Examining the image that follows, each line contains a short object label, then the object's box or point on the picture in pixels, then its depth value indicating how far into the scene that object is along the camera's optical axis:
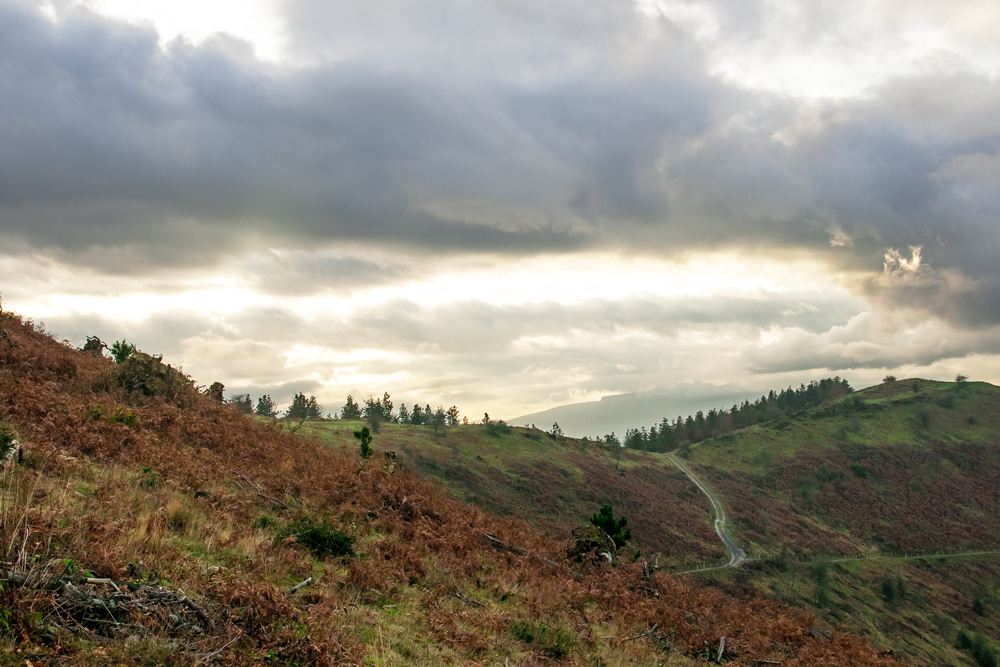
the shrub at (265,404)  92.19
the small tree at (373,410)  107.12
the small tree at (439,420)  87.44
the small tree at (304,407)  88.81
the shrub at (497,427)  95.50
